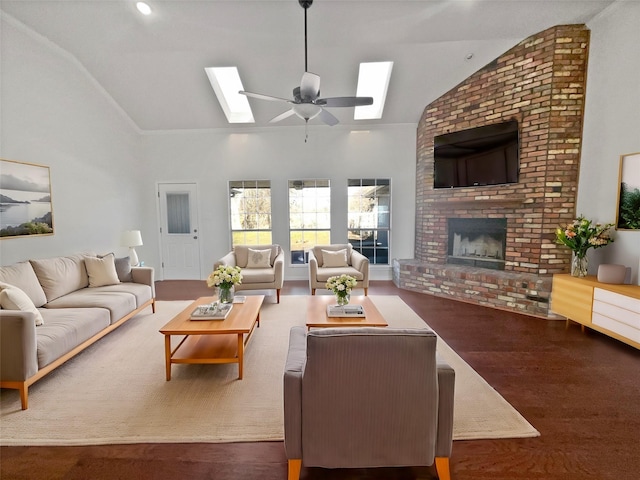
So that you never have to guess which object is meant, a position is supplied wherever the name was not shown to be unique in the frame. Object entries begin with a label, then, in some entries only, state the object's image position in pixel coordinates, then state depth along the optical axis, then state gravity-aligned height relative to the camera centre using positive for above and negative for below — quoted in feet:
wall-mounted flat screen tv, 14.60 +3.23
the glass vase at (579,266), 12.67 -1.89
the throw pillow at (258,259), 17.65 -2.20
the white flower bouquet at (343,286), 11.14 -2.35
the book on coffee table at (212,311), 9.77 -2.95
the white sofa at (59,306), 7.46 -2.86
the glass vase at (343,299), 11.23 -2.85
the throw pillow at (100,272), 13.28 -2.19
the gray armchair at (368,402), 4.80 -2.93
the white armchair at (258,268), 15.94 -2.63
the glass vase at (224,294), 11.21 -2.66
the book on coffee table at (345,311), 10.53 -3.11
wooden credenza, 10.24 -3.12
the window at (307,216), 21.06 +0.29
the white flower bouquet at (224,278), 11.09 -2.06
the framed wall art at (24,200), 11.54 +0.83
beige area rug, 6.78 -4.57
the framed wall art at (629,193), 11.41 +0.98
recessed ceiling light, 11.46 +7.95
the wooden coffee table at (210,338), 8.79 -3.84
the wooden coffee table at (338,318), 9.84 -3.25
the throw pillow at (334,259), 17.78 -2.22
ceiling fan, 10.42 +4.39
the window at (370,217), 21.01 +0.21
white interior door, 21.07 -0.72
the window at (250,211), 21.12 +0.64
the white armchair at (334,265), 16.16 -2.50
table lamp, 17.03 -1.13
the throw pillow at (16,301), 8.51 -2.24
